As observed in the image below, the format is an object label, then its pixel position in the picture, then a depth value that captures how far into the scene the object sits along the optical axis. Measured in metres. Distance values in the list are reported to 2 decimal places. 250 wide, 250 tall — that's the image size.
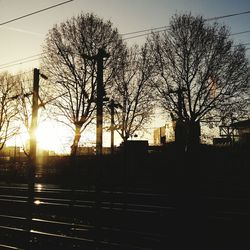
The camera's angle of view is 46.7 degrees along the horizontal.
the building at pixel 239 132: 36.39
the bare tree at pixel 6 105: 36.94
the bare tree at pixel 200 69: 24.61
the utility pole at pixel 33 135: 12.30
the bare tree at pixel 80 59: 25.02
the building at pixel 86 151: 30.71
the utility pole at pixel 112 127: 23.56
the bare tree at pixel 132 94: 28.41
